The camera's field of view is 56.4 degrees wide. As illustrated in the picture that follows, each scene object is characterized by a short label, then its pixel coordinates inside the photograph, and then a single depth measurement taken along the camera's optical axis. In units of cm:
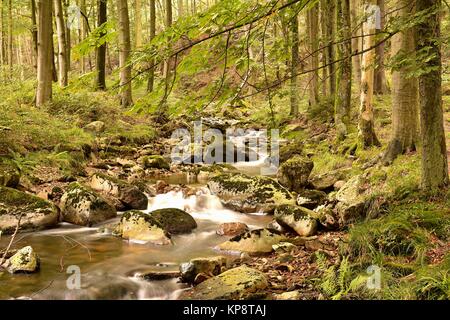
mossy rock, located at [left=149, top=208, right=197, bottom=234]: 862
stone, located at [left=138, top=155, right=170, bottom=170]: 1465
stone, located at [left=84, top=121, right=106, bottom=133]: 1536
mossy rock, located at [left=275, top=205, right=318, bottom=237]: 797
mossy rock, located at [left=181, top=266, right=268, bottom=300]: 521
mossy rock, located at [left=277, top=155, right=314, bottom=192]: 1177
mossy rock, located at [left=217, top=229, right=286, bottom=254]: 728
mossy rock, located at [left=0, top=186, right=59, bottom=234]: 776
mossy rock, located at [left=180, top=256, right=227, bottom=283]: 619
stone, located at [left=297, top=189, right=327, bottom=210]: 967
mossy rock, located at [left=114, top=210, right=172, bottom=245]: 785
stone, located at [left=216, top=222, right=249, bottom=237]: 869
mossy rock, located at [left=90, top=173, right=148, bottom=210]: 1002
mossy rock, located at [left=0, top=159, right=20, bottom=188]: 896
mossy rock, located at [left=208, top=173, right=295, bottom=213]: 1020
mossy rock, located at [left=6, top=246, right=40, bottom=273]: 605
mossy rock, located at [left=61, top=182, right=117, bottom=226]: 862
